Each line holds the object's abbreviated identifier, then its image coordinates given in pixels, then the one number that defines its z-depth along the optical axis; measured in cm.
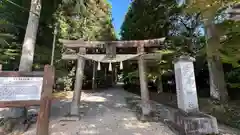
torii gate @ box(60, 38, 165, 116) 364
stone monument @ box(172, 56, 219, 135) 236
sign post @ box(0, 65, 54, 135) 212
